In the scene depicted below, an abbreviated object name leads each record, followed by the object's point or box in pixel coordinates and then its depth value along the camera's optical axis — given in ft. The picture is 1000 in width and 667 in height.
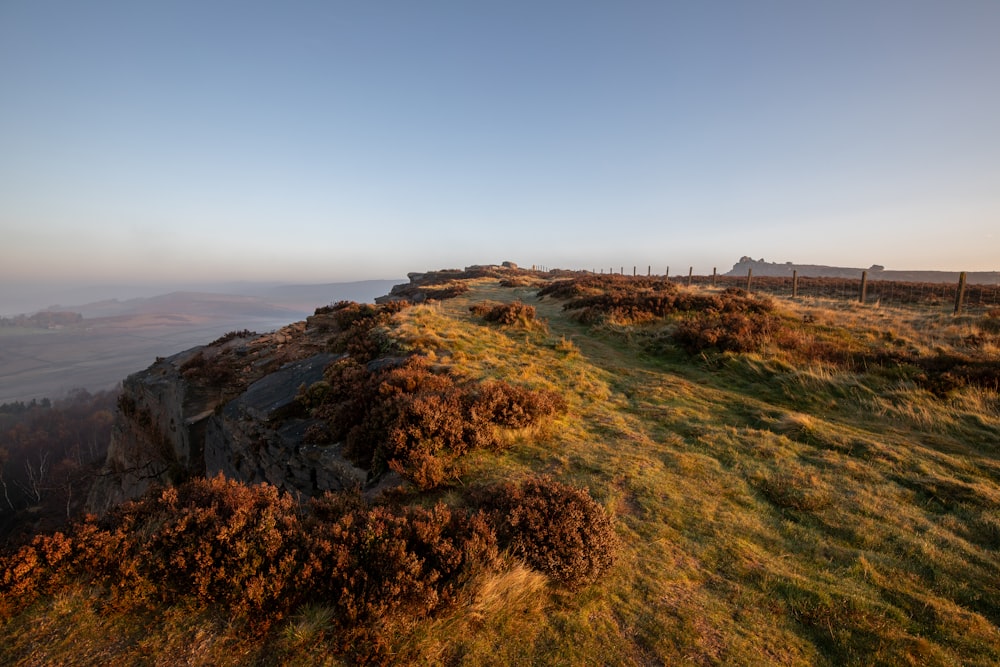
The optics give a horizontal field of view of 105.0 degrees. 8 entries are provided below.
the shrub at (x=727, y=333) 42.11
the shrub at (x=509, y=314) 54.13
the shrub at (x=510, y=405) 22.06
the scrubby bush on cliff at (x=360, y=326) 35.35
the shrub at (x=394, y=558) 10.14
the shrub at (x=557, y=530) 12.28
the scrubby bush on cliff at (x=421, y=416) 18.72
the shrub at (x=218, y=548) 10.21
